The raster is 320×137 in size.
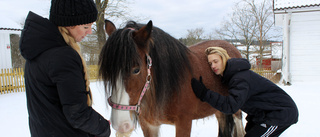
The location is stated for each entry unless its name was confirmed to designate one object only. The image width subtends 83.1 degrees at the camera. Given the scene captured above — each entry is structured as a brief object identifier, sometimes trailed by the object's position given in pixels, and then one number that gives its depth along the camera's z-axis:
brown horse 1.45
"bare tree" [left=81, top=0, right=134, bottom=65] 12.11
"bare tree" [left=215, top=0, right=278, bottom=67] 16.80
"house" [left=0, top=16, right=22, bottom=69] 9.12
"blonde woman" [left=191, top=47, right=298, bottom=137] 1.80
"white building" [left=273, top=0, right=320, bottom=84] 8.22
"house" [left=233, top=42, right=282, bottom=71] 16.11
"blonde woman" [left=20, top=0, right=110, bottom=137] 1.05
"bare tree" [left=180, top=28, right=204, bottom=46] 24.23
